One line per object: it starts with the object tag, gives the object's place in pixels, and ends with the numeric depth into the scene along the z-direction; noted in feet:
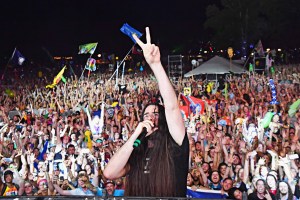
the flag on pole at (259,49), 47.17
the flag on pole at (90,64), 33.15
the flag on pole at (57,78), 30.19
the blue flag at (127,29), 25.22
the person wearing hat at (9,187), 12.59
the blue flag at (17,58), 35.44
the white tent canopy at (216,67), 43.51
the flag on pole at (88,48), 34.19
